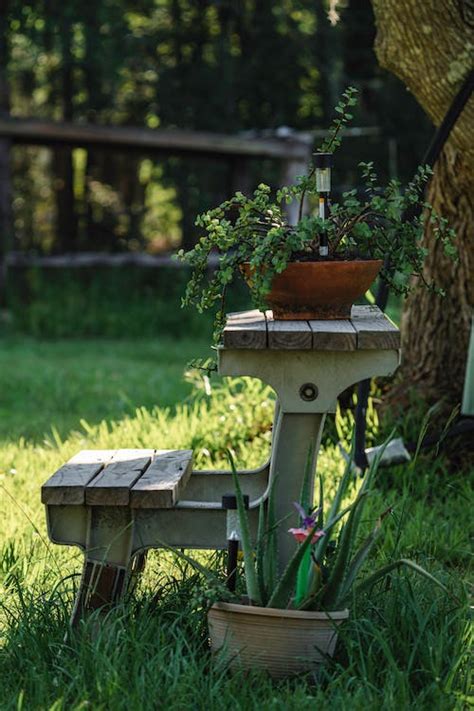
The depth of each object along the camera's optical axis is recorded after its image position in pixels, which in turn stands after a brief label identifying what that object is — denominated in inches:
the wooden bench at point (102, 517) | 228.7
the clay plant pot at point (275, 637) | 205.8
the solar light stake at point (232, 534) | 218.7
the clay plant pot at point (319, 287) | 231.8
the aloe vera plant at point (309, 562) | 207.5
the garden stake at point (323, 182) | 240.5
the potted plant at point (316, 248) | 231.6
